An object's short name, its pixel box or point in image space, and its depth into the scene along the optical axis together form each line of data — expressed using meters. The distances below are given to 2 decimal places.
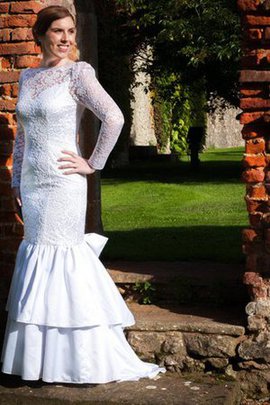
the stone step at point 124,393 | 5.68
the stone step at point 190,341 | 6.36
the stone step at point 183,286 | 6.97
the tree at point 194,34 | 19.16
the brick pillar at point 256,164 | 6.22
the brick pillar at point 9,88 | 6.77
